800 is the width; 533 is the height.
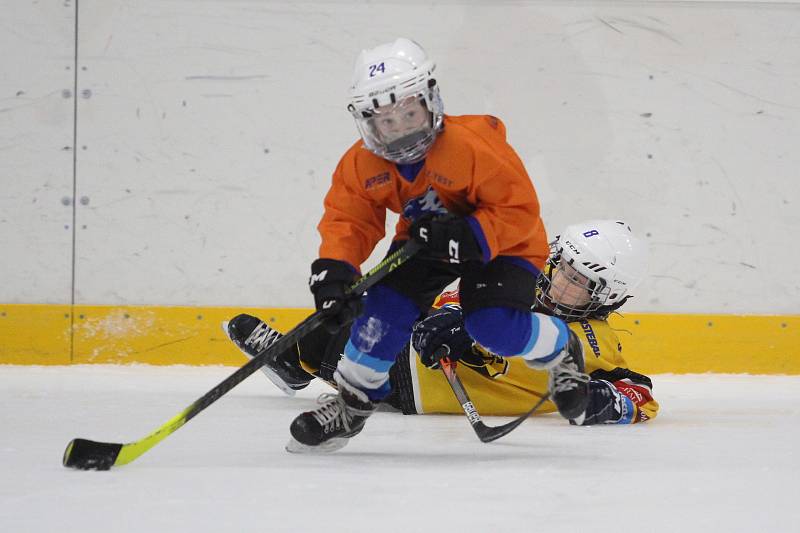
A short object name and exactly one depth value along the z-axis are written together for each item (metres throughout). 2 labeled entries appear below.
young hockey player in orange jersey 14.24
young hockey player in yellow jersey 14.97
